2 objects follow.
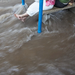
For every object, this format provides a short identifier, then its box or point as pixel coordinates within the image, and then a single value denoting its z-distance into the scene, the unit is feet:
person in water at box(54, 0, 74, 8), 7.04
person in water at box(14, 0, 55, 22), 6.66
